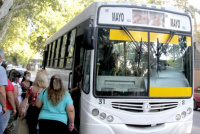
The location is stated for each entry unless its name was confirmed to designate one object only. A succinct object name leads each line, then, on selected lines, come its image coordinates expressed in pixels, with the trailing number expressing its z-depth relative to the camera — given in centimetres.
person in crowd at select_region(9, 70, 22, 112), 516
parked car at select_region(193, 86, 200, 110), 1466
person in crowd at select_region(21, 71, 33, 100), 696
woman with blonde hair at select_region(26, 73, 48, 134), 519
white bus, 527
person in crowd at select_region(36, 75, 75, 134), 428
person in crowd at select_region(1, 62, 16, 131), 423
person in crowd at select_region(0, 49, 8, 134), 392
